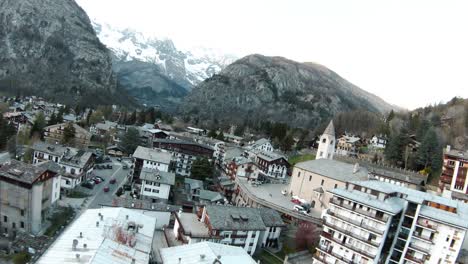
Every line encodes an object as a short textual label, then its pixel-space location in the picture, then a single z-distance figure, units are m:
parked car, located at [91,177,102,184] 67.66
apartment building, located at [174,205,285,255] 44.12
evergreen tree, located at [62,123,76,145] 84.19
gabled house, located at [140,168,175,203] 60.41
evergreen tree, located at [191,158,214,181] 75.50
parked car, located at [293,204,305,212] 58.87
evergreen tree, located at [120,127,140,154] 91.69
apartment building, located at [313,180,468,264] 38.28
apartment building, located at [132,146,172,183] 69.25
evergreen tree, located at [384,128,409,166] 86.81
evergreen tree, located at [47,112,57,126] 98.26
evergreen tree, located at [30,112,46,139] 84.56
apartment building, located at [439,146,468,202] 63.22
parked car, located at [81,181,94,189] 64.19
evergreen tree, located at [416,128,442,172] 77.64
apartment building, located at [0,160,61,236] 44.97
